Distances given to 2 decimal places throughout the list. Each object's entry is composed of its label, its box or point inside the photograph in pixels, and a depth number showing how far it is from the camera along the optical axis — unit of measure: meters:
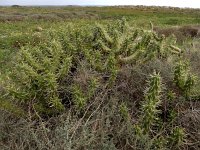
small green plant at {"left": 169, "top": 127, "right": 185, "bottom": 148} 1.35
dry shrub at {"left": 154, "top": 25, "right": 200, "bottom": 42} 6.18
